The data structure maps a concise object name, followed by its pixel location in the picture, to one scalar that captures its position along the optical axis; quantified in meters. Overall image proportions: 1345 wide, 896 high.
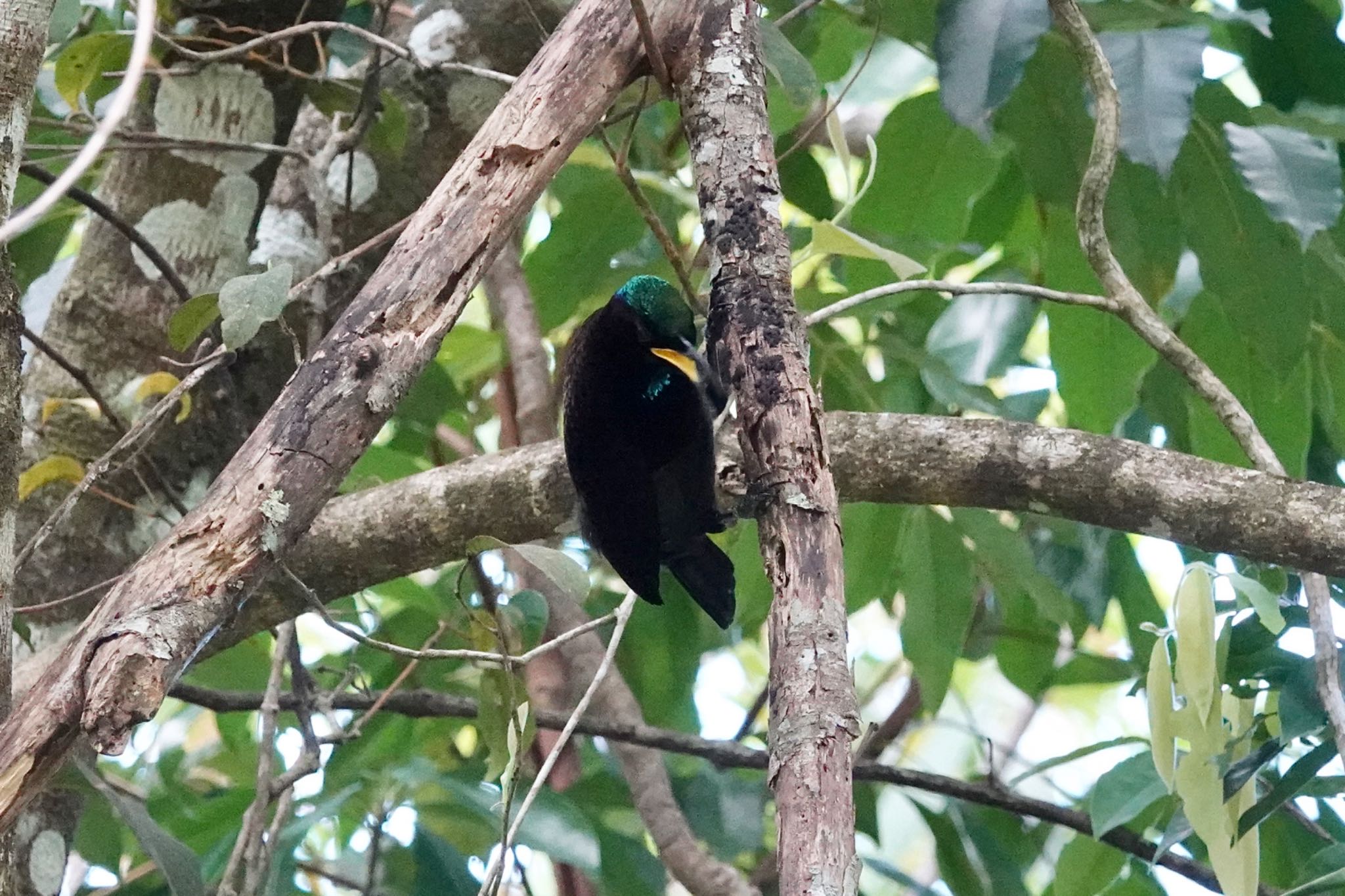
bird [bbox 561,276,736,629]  9.22
